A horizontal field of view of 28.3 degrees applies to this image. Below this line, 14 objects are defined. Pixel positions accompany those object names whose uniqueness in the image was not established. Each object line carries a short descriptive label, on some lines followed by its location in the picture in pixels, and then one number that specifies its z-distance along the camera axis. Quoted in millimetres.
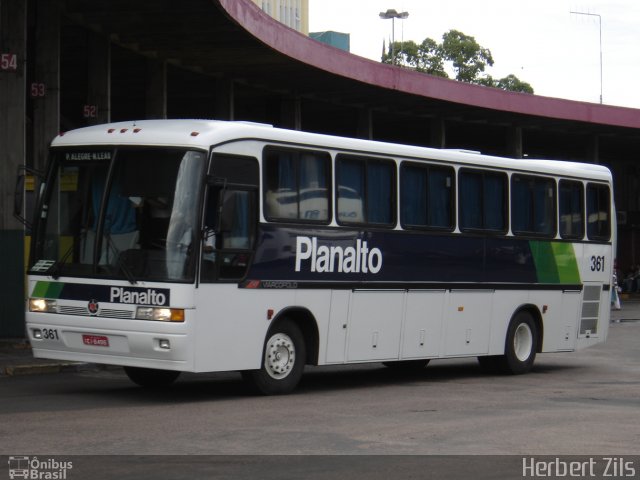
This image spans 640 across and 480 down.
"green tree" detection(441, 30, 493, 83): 107875
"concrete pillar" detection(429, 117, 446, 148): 42188
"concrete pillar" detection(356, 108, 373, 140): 39781
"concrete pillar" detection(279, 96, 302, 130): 37188
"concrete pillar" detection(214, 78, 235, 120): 33469
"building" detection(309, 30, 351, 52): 139738
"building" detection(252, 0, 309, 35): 152512
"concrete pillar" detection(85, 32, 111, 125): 26953
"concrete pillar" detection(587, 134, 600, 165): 48688
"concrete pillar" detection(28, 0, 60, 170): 23906
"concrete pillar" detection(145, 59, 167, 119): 30359
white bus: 13625
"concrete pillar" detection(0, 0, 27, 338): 21969
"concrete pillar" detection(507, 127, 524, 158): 44750
